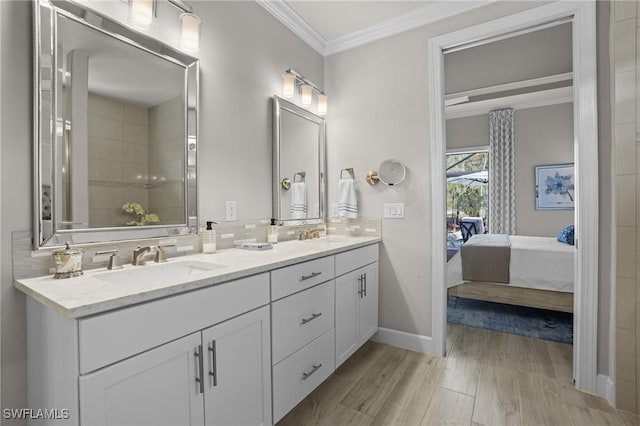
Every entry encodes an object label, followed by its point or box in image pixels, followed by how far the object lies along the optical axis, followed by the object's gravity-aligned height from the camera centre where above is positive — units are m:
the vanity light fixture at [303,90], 2.40 +1.01
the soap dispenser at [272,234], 2.22 -0.16
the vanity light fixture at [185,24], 1.46 +0.96
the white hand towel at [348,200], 2.66 +0.10
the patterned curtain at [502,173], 5.19 +0.64
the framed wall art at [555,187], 4.79 +0.37
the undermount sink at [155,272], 1.23 -0.26
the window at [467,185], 5.68 +0.48
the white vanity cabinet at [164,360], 0.84 -0.48
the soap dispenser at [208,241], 1.73 -0.16
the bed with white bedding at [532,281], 2.86 -0.68
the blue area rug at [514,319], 2.74 -1.08
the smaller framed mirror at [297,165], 2.34 +0.39
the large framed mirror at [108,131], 1.21 +0.37
